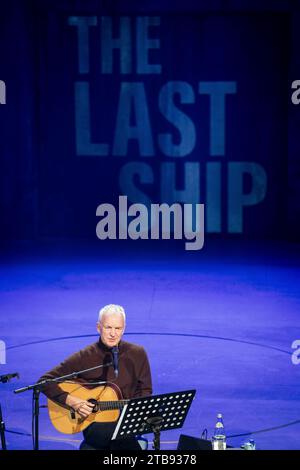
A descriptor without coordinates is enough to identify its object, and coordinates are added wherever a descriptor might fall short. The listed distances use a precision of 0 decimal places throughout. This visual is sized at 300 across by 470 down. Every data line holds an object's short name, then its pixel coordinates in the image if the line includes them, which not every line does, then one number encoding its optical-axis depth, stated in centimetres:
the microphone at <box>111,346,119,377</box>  1123
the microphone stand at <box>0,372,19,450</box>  1089
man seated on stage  1177
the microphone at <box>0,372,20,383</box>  1084
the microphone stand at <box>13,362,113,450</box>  1085
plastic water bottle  1063
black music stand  994
